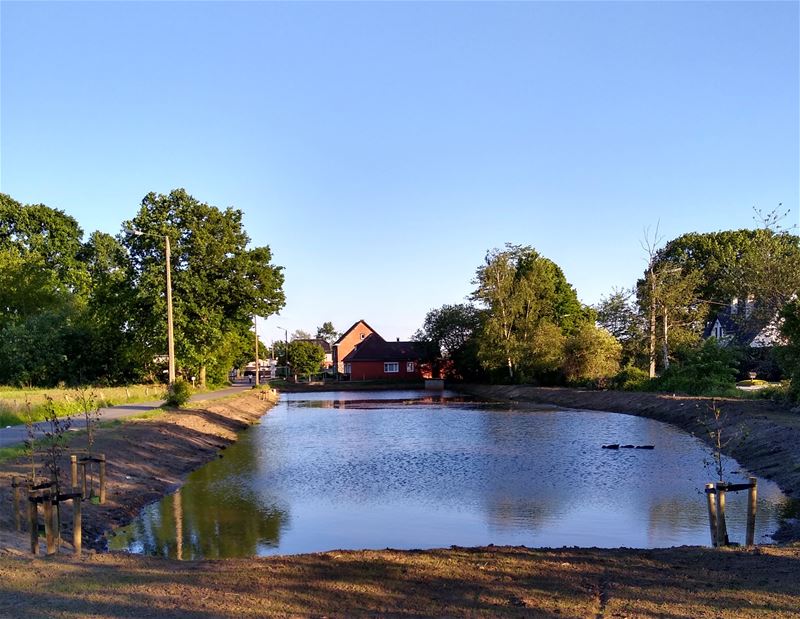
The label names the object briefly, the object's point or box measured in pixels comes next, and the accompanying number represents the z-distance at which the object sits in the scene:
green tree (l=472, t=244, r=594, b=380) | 59.59
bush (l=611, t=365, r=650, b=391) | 42.45
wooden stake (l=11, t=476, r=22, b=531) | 10.88
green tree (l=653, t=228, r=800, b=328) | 23.39
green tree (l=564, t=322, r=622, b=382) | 49.41
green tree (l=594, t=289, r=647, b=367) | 44.22
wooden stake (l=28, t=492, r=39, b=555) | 9.16
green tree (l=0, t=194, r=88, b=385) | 48.03
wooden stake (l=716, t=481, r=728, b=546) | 9.57
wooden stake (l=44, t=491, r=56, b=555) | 9.21
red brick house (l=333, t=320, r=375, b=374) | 95.88
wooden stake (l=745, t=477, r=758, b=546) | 9.41
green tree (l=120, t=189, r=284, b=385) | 42.91
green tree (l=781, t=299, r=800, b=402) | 21.92
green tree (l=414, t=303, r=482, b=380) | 72.94
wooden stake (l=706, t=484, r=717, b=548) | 9.62
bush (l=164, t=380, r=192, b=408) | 30.78
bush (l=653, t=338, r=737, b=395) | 35.03
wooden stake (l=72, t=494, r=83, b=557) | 9.46
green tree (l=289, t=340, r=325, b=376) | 88.56
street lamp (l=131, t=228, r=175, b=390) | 30.27
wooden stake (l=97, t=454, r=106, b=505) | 13.68
